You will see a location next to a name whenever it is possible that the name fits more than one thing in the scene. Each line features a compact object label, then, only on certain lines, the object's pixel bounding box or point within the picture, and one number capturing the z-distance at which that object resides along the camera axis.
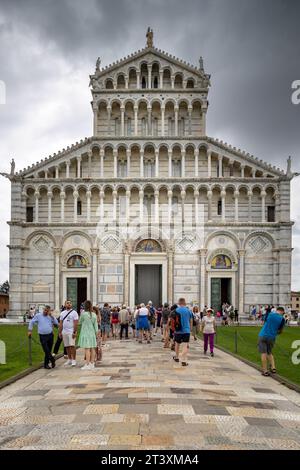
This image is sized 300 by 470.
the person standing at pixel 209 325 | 16.05
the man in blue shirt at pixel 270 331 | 12.62
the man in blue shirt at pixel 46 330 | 13.45
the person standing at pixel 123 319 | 22.69
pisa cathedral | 36.81
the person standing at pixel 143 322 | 20.42
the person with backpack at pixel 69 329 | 13.93
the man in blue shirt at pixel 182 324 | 14.29
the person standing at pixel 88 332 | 13.21
